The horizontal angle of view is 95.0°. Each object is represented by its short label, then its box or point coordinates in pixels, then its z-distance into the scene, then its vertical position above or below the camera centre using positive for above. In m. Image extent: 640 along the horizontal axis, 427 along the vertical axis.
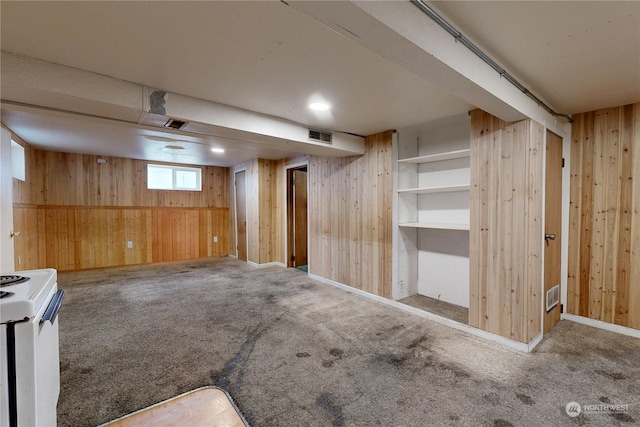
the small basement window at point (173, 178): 6.41 +0.71
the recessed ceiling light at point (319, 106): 2.74 +0.97
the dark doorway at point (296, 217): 5.93 -0.18
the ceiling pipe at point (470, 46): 1.37 +0.93
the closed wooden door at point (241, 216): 6.61 -0.17
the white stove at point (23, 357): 0.80 -0.42
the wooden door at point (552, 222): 2.76 -0.16
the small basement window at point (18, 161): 4.16 +0.72
